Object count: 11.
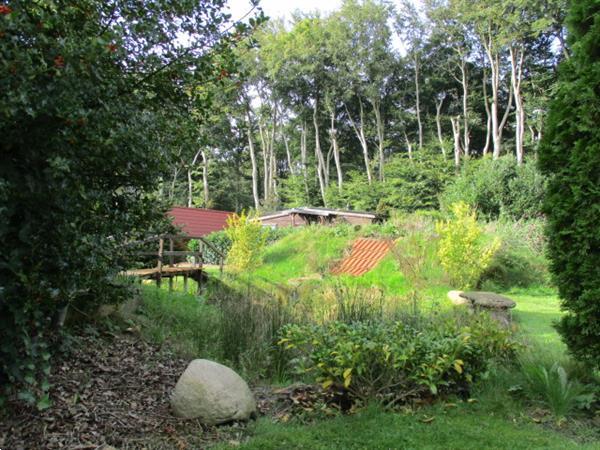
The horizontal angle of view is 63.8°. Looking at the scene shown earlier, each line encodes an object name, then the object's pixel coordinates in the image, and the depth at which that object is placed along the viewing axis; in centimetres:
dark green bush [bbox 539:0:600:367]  344
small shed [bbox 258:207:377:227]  2612
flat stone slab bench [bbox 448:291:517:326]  689
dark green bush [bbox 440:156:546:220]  1970
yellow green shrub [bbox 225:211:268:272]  1376
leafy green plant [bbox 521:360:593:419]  332
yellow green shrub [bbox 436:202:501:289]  1059
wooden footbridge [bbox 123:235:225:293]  807
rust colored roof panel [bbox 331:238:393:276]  1433
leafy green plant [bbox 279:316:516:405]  340
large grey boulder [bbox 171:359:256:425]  316
